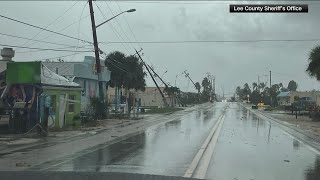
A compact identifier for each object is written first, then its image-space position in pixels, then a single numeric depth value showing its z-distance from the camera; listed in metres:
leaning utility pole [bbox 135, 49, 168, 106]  59.72
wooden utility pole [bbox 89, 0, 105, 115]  35.25
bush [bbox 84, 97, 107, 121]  36.03
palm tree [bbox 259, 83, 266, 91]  170.12
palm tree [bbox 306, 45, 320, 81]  41.15
